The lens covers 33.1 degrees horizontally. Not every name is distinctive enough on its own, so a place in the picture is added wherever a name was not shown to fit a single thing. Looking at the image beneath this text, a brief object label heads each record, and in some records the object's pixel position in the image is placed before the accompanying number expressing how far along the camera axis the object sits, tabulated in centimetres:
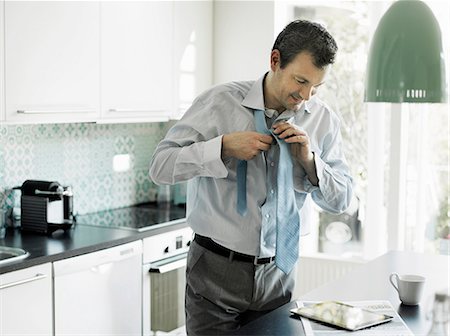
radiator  444
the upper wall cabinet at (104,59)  325
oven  370
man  234
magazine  198
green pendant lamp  216
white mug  227
